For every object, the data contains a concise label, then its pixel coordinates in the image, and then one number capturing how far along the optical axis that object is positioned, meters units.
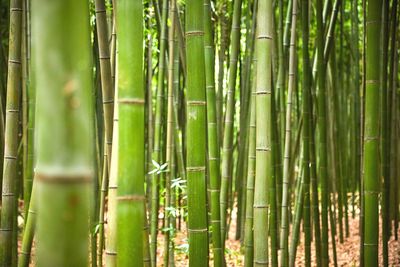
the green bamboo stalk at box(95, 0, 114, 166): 1.88
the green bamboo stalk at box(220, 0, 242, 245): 3.18
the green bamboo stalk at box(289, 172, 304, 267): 3.50
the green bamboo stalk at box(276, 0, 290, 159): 3.75
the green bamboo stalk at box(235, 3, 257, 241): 4.54
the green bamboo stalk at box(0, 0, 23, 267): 2.24
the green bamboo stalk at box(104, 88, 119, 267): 1.70
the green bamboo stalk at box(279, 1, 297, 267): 3.31
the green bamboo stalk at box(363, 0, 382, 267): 2.19
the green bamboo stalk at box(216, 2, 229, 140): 4.44
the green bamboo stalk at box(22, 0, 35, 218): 2.93
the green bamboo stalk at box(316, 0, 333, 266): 3.22
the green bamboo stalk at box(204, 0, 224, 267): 2.57
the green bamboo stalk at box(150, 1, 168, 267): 3.47
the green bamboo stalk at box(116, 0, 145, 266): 1.25
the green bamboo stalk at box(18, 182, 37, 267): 2.01
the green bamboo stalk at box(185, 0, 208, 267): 1.83
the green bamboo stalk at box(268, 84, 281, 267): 3.44
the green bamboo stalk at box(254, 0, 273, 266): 1.95
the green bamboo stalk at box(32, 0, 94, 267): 0.86
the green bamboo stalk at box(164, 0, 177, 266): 3.12
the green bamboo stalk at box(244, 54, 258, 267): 2.86
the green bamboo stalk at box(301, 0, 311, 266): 3.42
